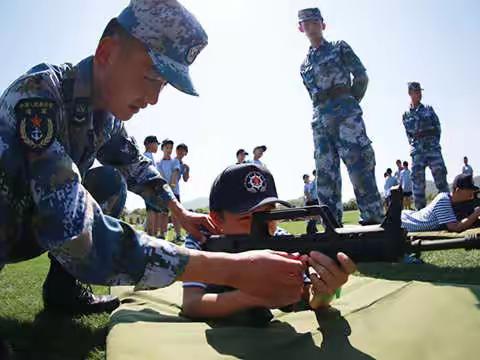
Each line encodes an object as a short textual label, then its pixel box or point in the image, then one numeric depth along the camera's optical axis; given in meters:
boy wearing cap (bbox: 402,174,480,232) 5.34
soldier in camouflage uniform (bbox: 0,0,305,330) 1.49
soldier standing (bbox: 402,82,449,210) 8.11
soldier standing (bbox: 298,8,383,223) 4.96
